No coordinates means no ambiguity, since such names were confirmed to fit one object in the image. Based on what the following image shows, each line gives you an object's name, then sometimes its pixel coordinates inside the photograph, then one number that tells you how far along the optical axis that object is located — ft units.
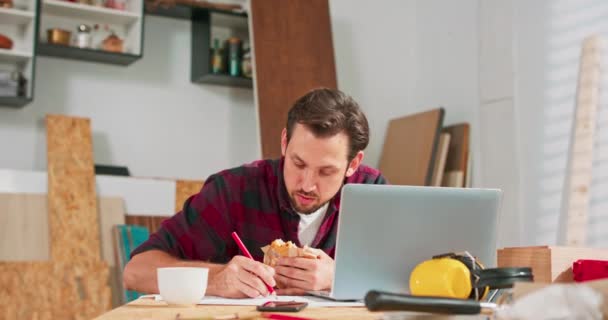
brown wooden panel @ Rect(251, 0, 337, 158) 15.14
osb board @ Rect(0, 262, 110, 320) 12.94
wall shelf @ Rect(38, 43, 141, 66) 14.35
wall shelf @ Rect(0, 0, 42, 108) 13.84
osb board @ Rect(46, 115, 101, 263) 13.66
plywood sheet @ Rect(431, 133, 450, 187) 15.11
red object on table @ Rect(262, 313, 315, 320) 4.13
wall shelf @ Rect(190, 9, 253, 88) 15.74
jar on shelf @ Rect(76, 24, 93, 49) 14.62
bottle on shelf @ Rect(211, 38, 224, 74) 15.74
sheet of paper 5.12
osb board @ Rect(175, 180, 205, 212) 15.03
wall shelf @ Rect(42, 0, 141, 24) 14.34
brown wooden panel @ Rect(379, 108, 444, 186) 15.20
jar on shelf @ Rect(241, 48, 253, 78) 15.90
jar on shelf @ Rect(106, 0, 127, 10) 14.97
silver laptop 5.05
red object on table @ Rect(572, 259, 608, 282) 5.14
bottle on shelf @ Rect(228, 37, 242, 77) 15.78
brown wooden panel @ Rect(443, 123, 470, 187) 15.24
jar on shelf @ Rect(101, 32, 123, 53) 14.82
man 7.20
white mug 4.94
